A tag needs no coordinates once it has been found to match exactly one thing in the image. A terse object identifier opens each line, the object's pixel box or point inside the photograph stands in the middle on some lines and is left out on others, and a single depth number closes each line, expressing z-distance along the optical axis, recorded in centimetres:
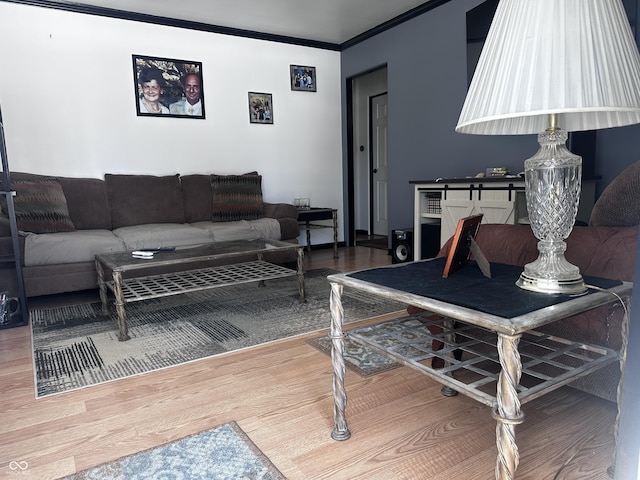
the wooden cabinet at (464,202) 301
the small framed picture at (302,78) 491
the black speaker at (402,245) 402
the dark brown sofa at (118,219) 292
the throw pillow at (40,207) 315
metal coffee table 232
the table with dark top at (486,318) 82
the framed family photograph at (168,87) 406
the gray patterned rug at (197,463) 121
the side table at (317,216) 450
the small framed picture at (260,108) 468
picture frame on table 116
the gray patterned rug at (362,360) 185
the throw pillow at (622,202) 136
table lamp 85
